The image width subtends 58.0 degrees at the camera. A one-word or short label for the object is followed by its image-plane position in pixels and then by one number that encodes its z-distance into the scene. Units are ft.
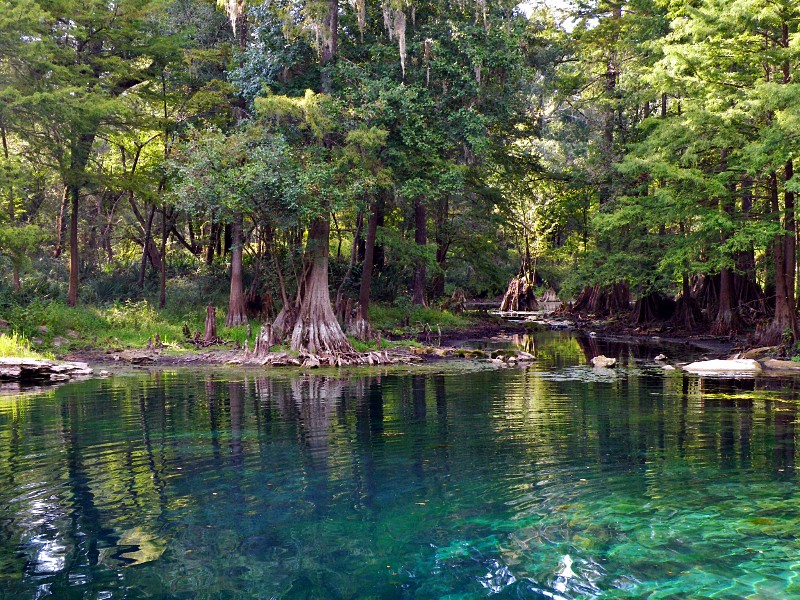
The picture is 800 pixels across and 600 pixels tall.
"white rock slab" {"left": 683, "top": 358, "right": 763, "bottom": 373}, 65.77
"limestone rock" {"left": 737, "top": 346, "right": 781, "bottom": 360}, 72.54
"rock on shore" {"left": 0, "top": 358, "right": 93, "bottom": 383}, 60.13
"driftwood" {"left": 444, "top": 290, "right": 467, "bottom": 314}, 132.67
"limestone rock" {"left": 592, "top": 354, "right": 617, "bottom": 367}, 71.10
